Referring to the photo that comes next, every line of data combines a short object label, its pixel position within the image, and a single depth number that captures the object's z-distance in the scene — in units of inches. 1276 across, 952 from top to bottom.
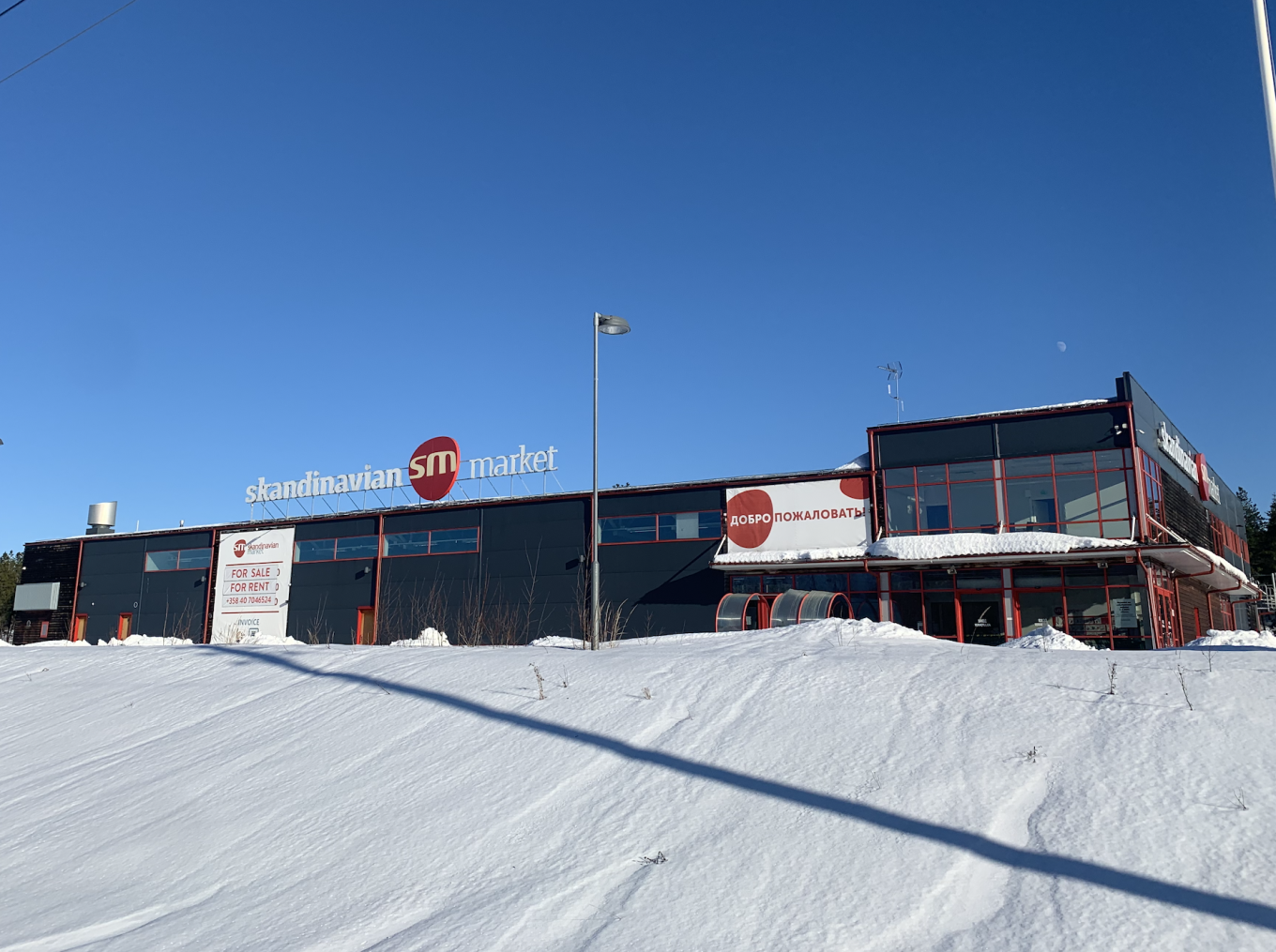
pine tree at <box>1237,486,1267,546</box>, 3365.4
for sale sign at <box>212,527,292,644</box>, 1670.8
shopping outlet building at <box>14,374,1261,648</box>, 1103.6
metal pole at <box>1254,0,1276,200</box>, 288.4
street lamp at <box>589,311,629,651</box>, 586.6
